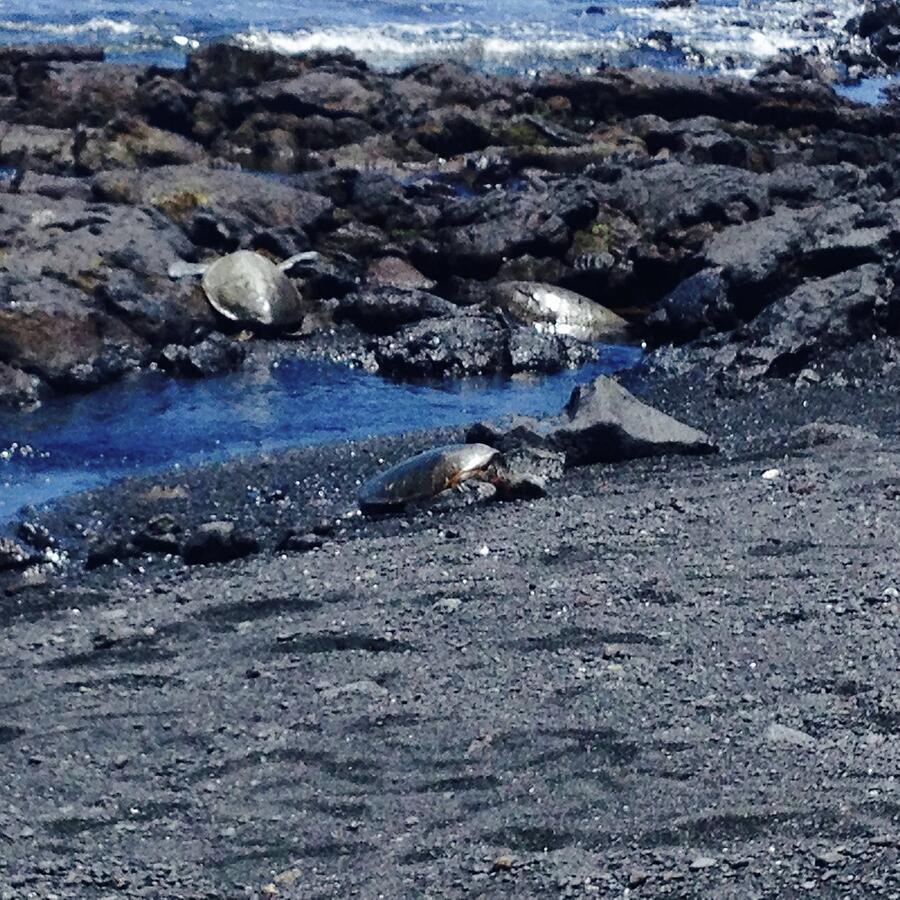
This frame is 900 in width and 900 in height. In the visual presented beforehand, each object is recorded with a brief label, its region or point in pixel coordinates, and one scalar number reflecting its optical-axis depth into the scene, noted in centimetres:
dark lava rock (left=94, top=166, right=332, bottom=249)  1446
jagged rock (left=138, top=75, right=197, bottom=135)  2067
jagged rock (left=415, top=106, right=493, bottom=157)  2050
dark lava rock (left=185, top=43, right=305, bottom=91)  2239
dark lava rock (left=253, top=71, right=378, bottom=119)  2127
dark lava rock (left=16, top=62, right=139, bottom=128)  2047
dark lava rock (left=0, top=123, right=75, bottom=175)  1820
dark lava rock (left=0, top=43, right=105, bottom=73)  2318
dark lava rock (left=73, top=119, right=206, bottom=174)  1856
